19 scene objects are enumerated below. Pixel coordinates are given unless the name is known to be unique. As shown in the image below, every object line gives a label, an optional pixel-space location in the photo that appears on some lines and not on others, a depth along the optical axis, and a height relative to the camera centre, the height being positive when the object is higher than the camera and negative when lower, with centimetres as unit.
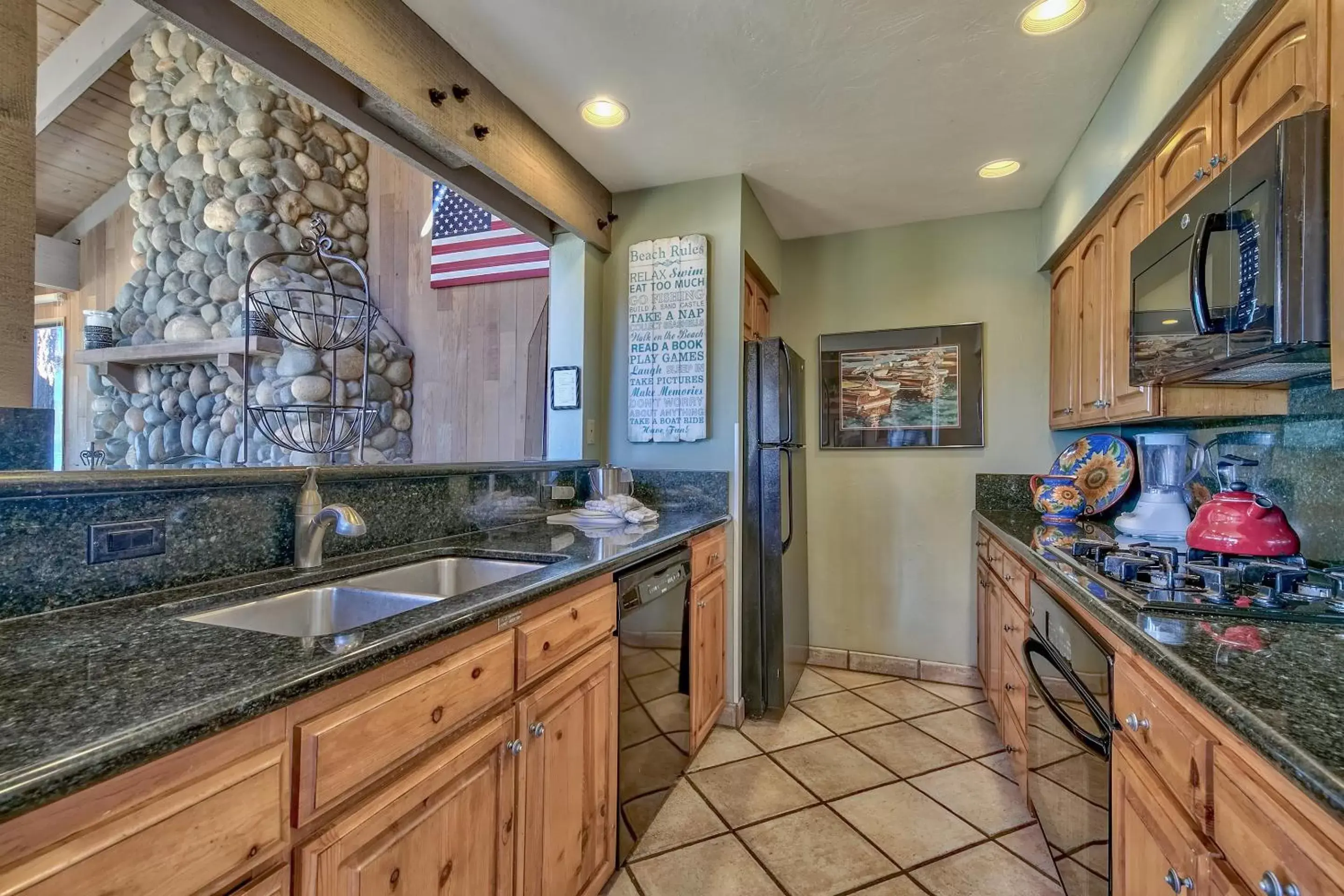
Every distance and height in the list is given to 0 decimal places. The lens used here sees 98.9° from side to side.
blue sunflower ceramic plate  235 -6
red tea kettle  143 -19
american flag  319 +113
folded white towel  214 -23
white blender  187 -11
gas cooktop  105 -28
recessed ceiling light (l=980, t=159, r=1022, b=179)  242 +121
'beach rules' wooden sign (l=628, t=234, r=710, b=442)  254 +50
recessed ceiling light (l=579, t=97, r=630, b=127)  201 +121
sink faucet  133 -18
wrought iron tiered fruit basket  304 +67
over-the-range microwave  97 +36
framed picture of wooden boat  298 +34
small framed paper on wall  259 +27
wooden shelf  331 +55
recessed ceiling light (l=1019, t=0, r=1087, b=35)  153 +119
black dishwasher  161 -73
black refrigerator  250 -33
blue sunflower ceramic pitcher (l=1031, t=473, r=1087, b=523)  234 -19
